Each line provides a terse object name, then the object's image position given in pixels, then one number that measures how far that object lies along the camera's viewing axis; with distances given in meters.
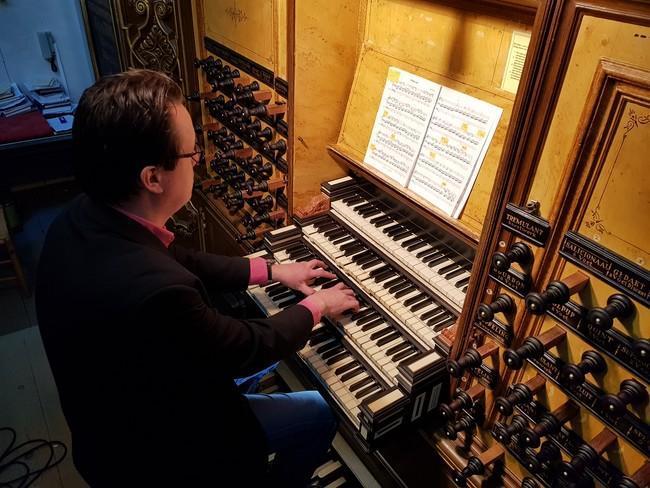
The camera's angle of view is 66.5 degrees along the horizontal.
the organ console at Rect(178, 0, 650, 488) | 1.24
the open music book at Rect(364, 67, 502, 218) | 1.92
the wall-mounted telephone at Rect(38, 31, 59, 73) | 5.03
